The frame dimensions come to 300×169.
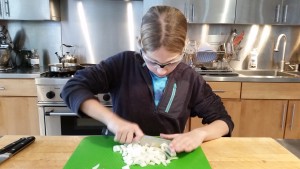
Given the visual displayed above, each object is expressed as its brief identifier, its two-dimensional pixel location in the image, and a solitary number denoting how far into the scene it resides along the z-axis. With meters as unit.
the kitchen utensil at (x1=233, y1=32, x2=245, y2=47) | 2.27
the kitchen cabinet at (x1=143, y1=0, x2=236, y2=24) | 2.03
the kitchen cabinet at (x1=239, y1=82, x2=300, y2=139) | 1.91
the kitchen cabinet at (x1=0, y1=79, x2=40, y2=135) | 1.88
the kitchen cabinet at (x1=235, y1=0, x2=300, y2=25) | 2.03
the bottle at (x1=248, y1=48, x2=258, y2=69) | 2.31
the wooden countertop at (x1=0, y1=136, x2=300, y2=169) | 0.70
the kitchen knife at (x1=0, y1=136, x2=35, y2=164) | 0.70
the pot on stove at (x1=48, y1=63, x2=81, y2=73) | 1.92
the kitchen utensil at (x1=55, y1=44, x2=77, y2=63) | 2.17
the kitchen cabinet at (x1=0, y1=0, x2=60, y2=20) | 1.99
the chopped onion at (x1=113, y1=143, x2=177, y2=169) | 0.71
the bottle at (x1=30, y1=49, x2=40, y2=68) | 2.24
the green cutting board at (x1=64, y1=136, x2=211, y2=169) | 0.70
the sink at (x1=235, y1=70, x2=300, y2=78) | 2.31
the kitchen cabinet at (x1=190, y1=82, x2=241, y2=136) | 1.91
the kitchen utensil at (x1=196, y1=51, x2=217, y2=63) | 2.21
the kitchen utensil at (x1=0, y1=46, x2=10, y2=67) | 2.08
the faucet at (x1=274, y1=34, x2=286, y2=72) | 2.18
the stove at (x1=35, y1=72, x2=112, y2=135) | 1.85
